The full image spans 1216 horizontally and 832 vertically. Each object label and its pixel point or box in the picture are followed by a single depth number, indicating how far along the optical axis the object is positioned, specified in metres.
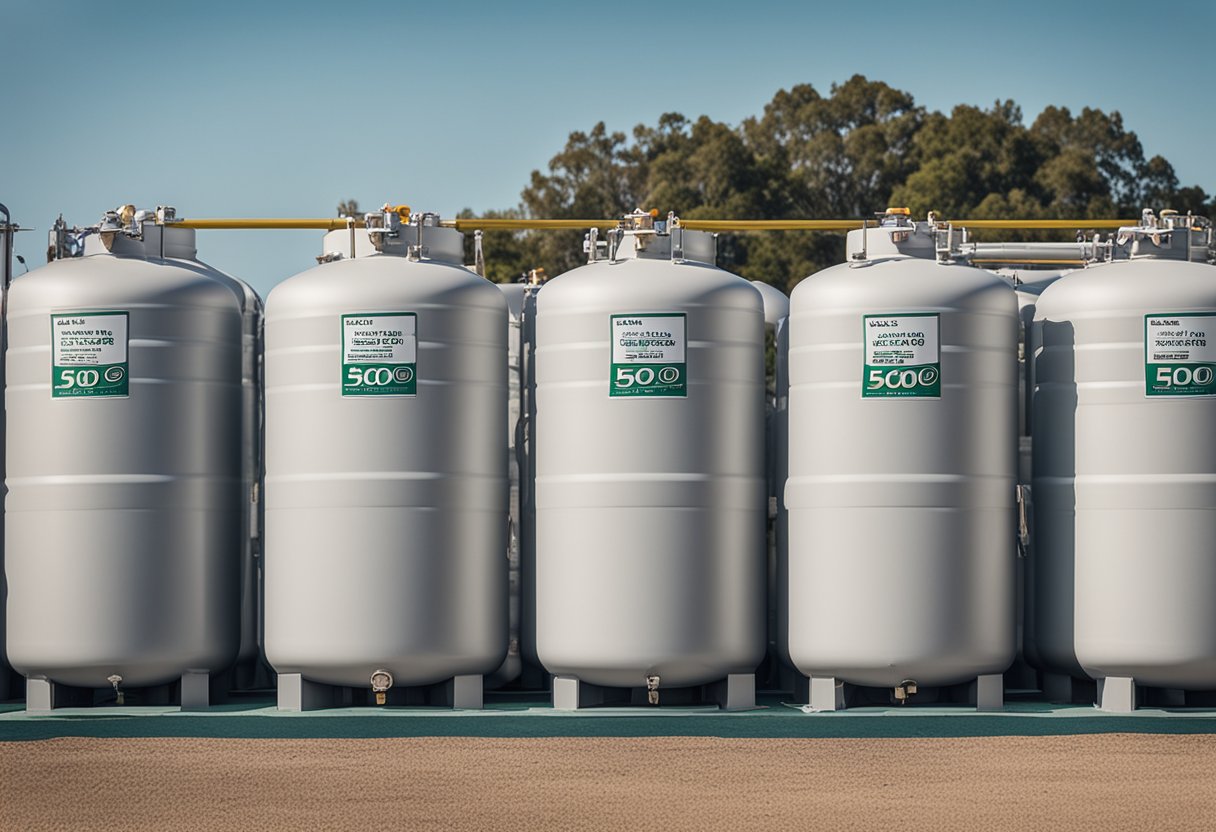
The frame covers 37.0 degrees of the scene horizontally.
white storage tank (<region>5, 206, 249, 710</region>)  11.35
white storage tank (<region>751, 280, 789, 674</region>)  11.66
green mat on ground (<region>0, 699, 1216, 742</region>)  10.45
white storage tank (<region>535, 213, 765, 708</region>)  11.06
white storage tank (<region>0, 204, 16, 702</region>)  13.03
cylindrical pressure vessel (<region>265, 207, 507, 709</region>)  11.12
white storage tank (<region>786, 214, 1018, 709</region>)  10.98
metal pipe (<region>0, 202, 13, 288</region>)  13.04
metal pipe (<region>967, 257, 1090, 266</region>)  14.47
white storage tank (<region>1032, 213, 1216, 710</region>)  11.01
